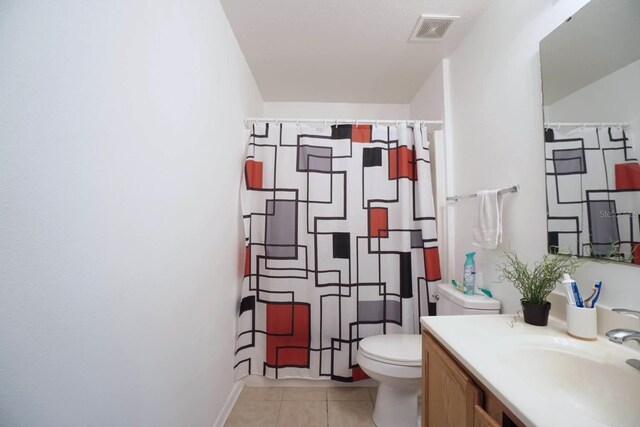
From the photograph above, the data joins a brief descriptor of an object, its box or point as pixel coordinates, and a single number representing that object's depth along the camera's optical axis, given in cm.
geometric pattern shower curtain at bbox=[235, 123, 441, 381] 174
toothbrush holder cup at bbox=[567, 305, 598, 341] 80
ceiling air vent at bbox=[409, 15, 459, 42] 143
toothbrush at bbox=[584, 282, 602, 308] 82
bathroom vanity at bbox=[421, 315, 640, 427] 56
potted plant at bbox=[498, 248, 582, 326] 92
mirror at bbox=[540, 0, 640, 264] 76
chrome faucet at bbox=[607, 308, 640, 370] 65
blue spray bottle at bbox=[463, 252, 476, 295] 140
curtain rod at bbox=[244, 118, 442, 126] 181
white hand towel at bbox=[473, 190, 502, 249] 124
